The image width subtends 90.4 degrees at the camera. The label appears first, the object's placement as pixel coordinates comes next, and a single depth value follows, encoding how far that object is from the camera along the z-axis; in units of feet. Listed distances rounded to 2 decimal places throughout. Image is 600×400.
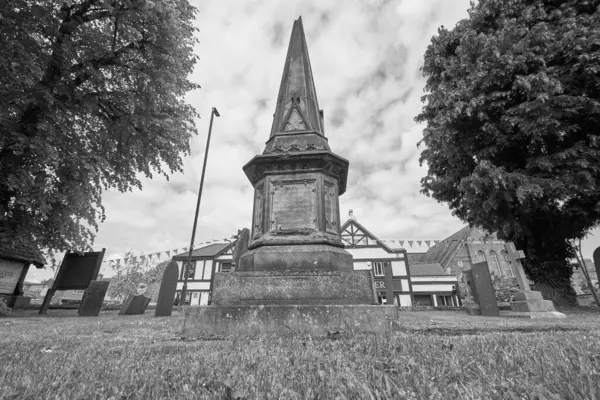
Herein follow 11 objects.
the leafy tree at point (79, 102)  29.43
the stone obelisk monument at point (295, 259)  12.48
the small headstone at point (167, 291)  29.40
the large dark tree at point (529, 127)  33.99
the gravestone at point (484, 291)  30.86
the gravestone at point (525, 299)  30.11
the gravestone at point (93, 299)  32.09
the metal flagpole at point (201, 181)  57.03
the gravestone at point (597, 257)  24.02
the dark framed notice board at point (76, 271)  37.17
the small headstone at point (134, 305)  33.56
